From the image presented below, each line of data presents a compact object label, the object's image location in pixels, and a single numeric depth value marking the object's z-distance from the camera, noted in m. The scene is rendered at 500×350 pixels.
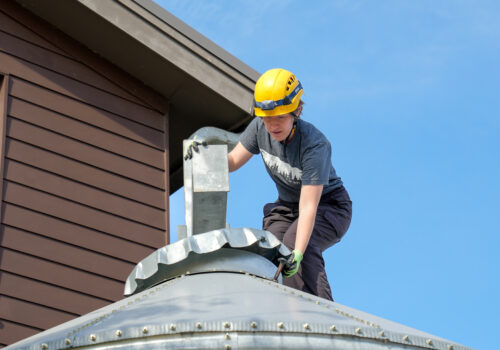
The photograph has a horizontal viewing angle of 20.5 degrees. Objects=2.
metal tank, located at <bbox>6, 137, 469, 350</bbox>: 4.50
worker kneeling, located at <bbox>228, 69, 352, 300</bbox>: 7.71
